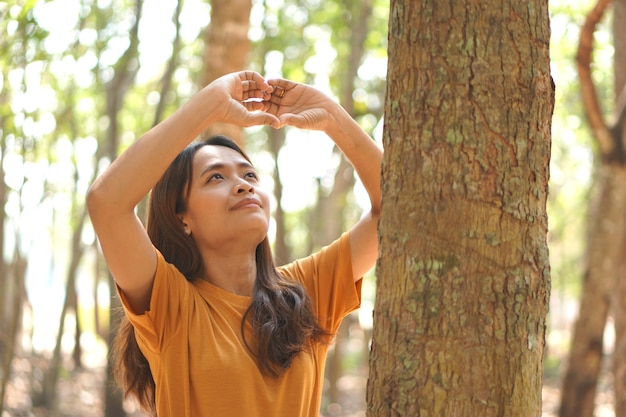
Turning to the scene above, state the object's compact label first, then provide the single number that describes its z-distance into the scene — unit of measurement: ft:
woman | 8.26
